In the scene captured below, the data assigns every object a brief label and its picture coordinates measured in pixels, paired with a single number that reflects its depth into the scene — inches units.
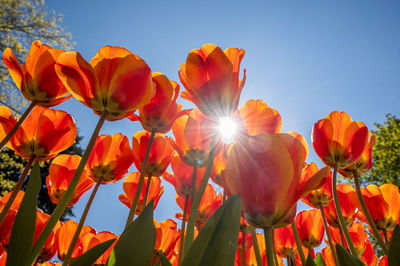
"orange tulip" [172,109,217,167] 30.8
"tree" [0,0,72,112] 327.3
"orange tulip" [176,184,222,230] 38.3
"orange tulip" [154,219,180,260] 35.3
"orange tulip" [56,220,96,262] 34.3
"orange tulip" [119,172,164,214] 38.1
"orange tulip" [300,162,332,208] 37.9
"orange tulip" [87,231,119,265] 28.6
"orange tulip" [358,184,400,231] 38.6
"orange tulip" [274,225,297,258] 43.7
